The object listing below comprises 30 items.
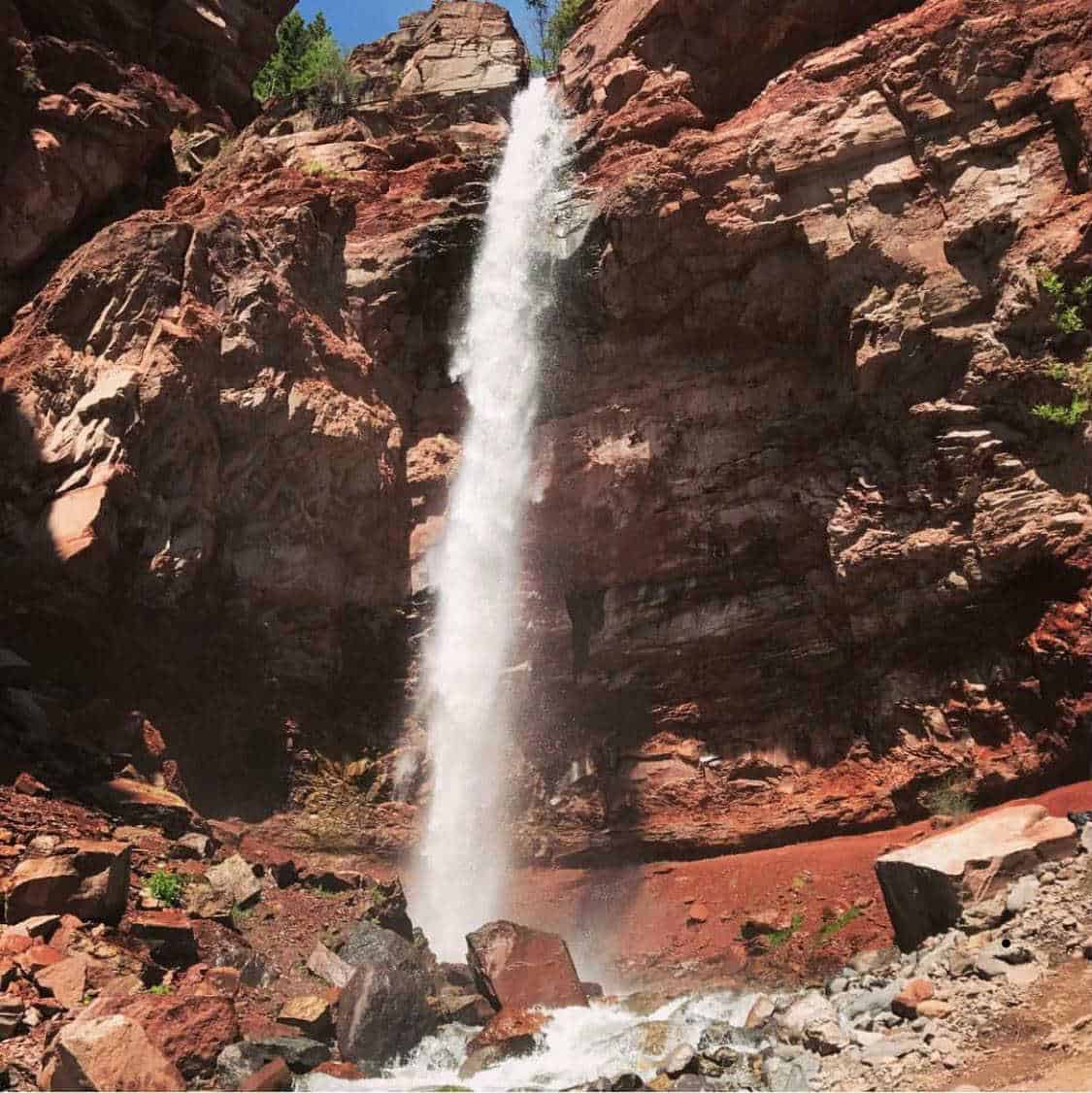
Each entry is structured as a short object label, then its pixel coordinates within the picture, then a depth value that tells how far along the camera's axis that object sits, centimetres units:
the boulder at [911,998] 905
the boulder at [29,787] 1313
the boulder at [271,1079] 882
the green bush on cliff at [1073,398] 1528
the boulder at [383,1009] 1112
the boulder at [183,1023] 867
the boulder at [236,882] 1348
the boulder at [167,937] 1098
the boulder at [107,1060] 750
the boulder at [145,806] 1443
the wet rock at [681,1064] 957
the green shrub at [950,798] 1617
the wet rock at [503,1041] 1109
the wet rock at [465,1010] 1240
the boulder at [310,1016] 1095
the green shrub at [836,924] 1453
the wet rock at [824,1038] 911
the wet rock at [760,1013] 1111
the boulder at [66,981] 917
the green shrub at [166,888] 1234
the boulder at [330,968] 1230
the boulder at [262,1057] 896
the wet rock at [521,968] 1295
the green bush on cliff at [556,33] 3412
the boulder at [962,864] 1030
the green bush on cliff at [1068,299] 1548
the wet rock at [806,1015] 1000
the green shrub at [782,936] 1501
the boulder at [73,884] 1037
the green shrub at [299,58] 3375
